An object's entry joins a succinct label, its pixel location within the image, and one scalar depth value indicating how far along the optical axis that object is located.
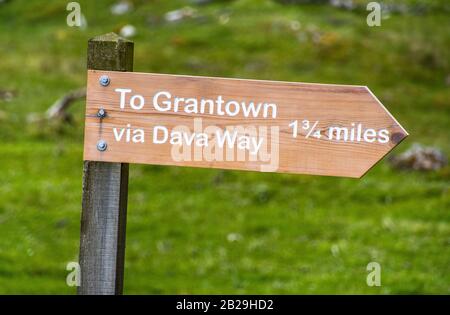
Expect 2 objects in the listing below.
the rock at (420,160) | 23.11
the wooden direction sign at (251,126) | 6.24
